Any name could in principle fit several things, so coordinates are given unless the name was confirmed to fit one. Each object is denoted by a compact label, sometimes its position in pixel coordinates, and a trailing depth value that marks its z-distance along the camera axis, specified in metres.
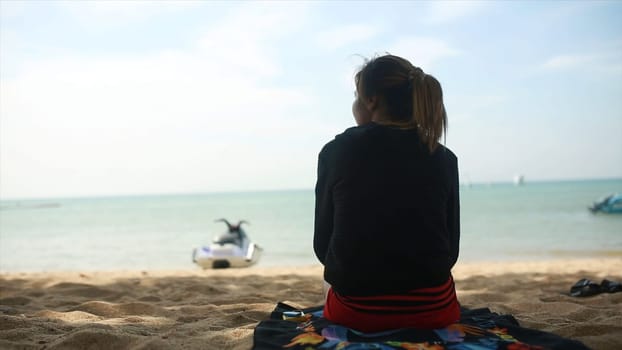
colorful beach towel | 2.08
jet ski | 9.27
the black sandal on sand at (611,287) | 4.09
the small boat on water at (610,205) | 23.70
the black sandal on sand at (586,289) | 4.12
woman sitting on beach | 2.11
